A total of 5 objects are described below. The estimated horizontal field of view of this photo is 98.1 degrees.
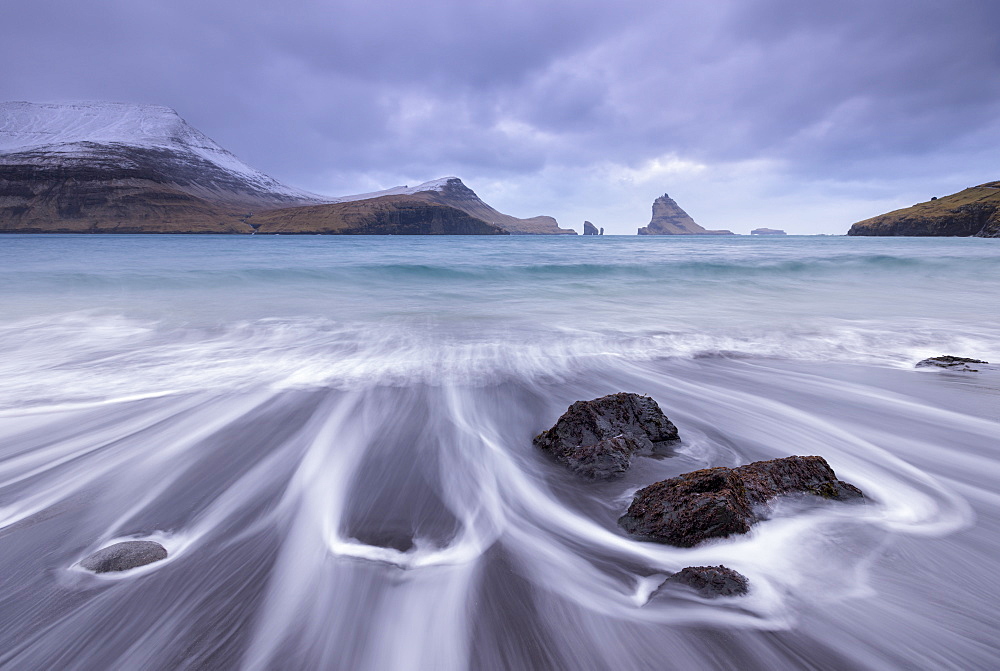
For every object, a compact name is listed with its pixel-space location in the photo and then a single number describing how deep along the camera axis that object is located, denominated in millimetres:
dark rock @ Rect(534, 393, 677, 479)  3076
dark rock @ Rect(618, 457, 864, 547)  2234
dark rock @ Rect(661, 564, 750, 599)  1928
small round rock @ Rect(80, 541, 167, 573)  2148
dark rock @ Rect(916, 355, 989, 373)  5348
